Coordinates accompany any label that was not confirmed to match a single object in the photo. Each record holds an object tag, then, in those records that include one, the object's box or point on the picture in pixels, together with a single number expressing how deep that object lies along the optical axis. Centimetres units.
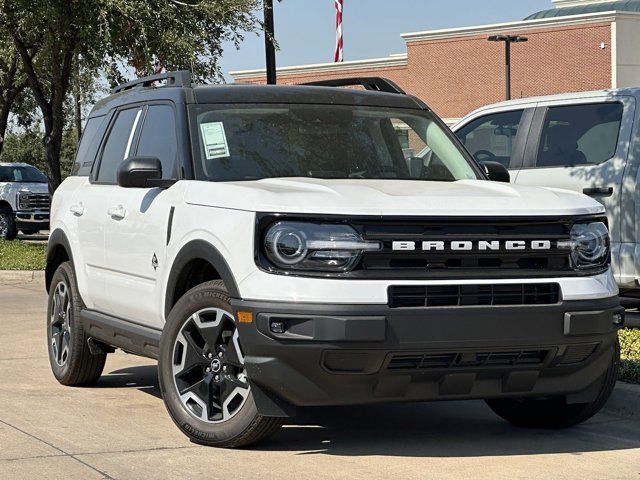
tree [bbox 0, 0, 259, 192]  2131
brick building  6178
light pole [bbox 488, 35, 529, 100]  5450
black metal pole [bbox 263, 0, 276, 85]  1986
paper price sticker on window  701
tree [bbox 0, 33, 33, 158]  2705
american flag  6252
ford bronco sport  586
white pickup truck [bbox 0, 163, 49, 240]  3045
